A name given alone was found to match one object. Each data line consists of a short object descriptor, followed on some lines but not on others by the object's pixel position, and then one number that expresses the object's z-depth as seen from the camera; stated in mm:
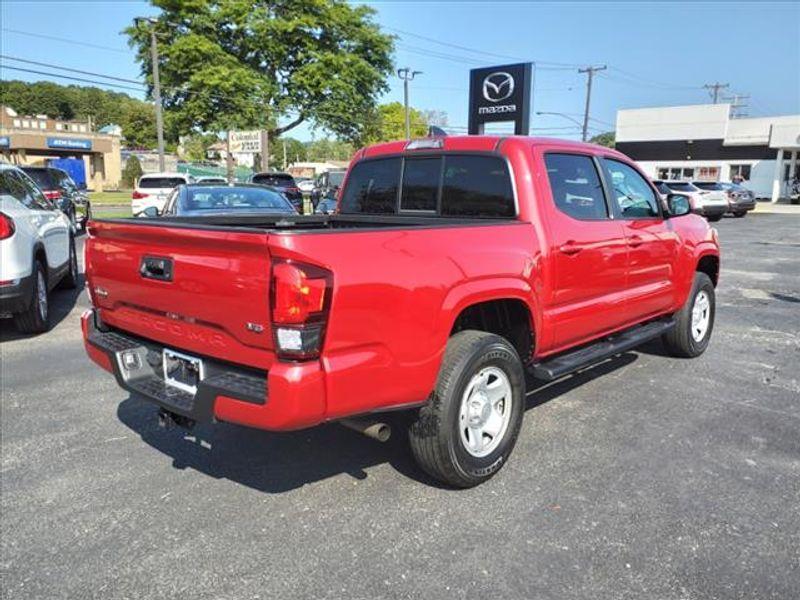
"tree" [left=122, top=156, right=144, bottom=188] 60750
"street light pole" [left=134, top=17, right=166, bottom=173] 26839
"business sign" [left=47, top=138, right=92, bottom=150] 56375
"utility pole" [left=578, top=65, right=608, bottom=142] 47884
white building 42312
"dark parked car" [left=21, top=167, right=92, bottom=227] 14812
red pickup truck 2701
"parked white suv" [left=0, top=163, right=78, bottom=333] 6152
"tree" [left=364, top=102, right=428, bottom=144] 80438
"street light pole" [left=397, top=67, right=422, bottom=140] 41581
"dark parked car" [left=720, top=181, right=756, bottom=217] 27812
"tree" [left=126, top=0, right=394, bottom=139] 31906
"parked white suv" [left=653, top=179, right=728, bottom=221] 26416
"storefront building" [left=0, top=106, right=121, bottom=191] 54438
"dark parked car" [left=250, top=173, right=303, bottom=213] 24234
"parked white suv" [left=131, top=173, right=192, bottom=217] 19016
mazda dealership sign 17828
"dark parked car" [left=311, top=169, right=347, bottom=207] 23741
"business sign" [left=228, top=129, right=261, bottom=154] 30562
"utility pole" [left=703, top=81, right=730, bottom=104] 70500
